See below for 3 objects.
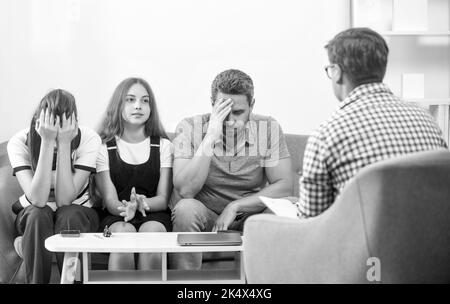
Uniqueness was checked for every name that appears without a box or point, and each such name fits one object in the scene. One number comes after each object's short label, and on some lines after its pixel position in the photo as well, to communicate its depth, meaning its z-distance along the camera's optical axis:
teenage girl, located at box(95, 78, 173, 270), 2.90
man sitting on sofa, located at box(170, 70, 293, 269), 2.96
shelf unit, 3.56
